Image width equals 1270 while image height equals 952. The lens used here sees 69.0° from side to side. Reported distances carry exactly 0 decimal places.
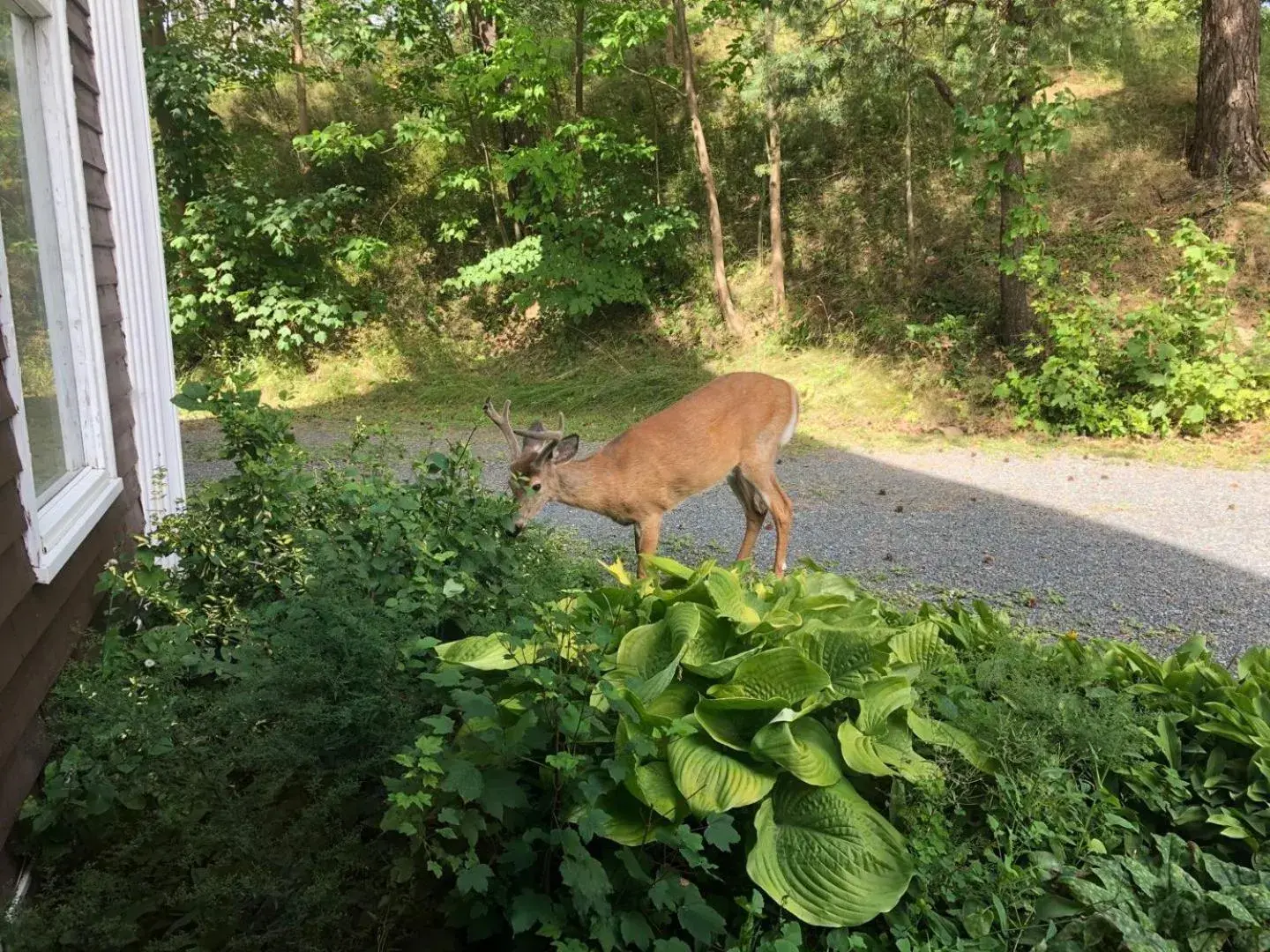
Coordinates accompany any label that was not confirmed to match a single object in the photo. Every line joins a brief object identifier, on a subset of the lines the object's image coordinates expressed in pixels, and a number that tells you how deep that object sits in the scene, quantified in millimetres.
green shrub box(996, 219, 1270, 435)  8008
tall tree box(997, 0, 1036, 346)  8234
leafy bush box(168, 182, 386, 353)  11656
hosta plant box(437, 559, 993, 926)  2230
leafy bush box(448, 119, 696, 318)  11391
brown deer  4883
